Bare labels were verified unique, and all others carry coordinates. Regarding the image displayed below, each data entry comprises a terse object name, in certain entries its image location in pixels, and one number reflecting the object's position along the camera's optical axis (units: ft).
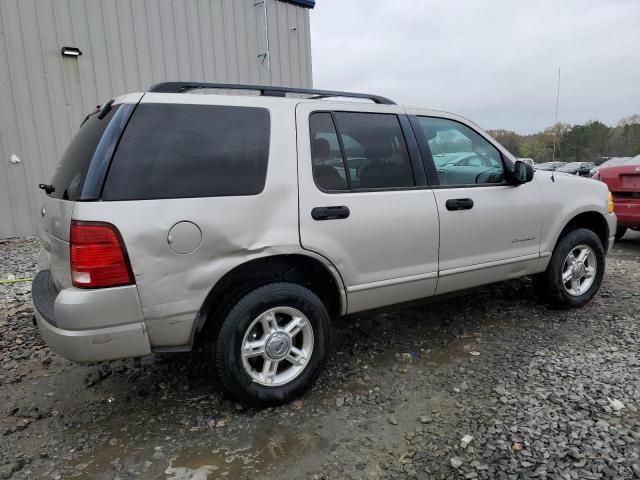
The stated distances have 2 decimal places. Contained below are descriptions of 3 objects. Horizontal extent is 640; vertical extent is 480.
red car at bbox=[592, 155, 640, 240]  20.61
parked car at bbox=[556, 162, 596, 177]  77.51
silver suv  7.41
